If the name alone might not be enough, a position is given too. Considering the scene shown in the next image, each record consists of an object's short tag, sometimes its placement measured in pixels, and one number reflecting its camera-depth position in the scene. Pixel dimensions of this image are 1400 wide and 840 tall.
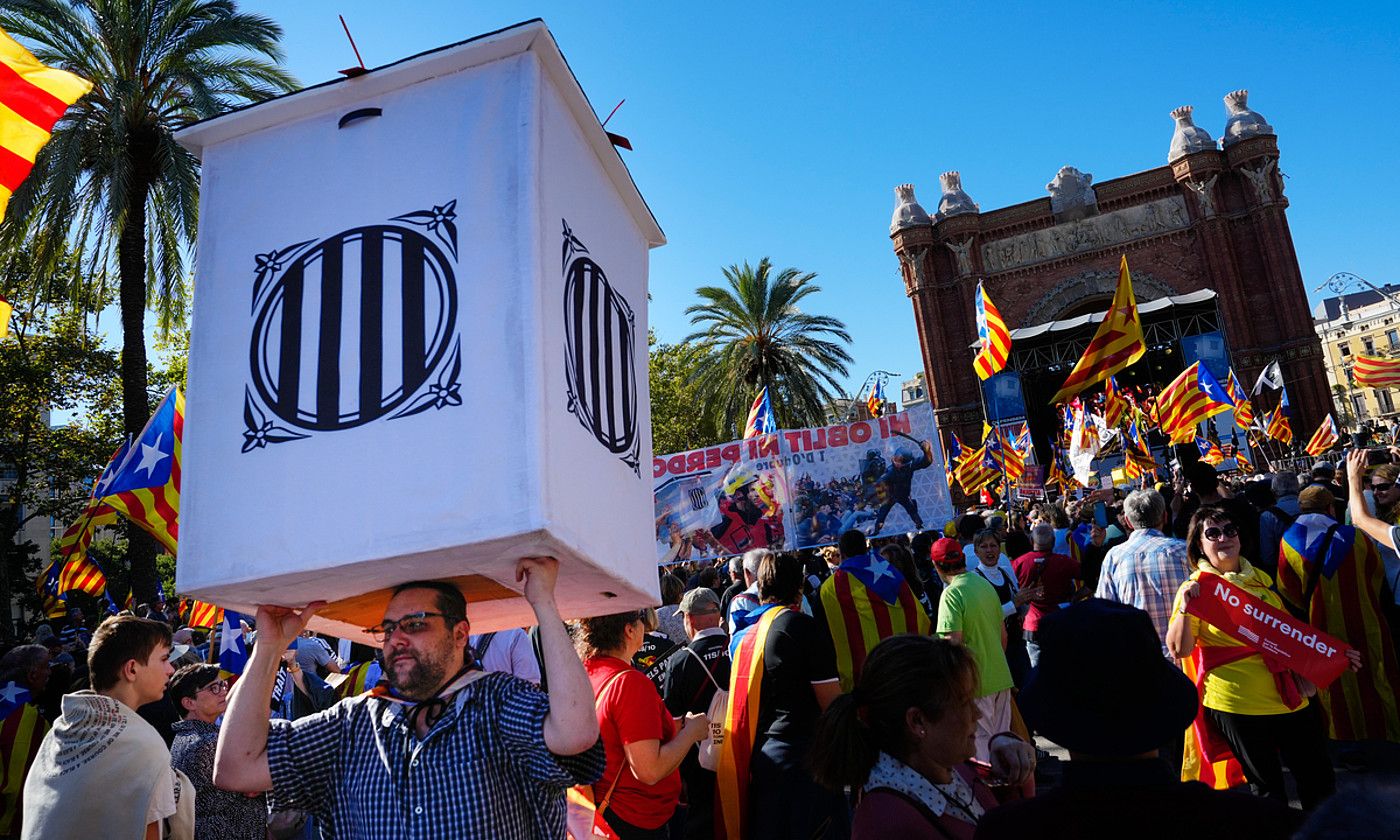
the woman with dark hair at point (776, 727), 4.38
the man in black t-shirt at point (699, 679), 4.70
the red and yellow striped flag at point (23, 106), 3.38
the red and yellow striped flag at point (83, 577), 11.70
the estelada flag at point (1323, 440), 23.91
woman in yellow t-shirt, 4.71
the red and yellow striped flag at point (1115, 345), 12.45
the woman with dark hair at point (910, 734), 2.53
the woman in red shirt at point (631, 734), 3.76
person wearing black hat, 1.75
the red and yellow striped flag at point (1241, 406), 22.70
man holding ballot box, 2.40
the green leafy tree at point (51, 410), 20.66
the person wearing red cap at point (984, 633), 5.90
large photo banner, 12.68
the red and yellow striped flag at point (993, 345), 12.96
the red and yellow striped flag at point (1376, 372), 19.03
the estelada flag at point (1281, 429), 24.83
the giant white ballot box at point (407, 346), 2.30
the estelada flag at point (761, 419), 16.20
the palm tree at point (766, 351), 29.00
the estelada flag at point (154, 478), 8.20
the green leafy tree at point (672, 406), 35.47
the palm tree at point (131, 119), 12.69
